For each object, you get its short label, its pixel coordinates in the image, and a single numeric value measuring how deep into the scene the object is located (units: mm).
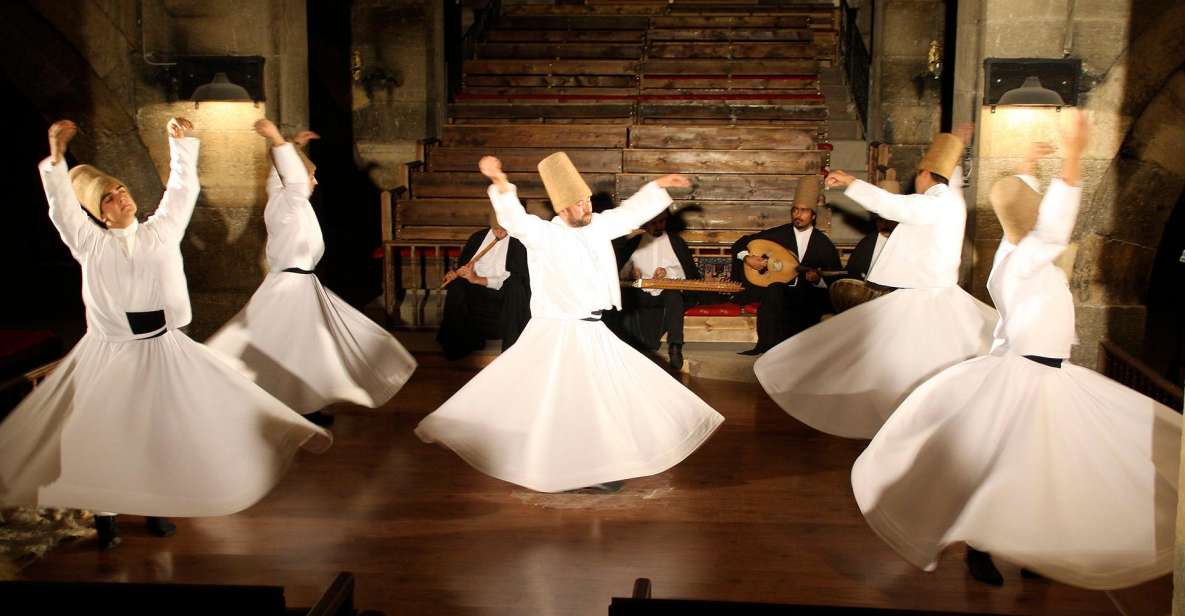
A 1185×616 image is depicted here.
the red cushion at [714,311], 9008
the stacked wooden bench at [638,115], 10188
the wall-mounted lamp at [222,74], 8406
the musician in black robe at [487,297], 8336
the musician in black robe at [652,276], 8578
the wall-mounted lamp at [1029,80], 7496
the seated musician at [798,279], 8414
